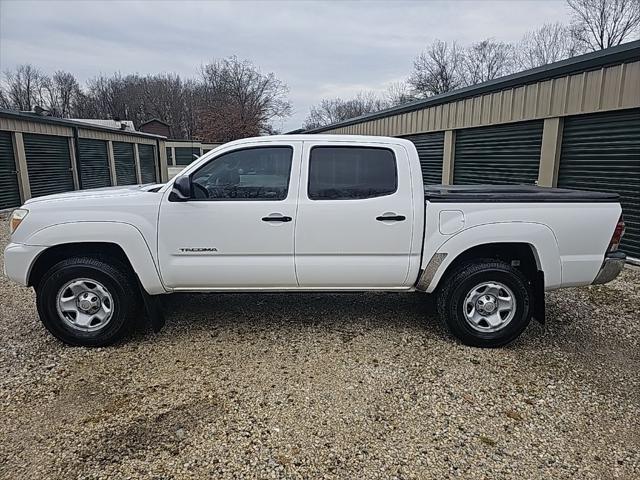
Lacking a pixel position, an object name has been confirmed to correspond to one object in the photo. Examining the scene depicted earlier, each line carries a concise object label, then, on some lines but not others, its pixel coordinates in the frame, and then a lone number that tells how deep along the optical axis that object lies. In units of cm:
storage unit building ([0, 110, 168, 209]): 1338
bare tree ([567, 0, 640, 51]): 3234
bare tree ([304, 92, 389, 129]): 5730
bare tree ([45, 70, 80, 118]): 6247
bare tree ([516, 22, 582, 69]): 3598
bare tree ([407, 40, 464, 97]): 4156
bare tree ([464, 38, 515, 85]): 4162
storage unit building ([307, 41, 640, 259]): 681
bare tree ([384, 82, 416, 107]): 4158
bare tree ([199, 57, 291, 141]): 4125
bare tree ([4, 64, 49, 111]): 5994
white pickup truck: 379
